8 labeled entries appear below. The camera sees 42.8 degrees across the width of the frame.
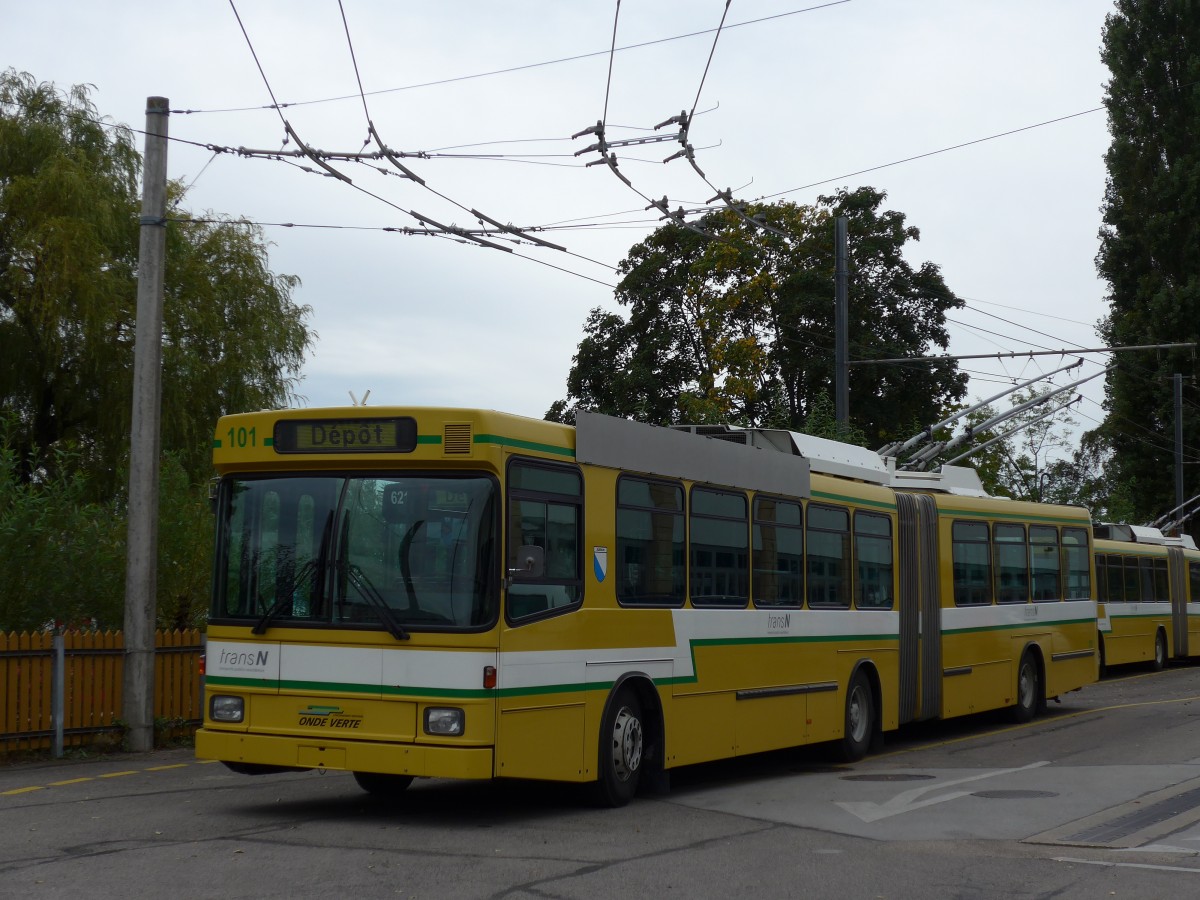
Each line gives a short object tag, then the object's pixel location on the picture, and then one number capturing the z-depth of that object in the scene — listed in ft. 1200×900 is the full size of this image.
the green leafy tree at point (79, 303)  88.53
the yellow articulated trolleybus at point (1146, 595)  101.81
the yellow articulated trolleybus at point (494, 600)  33.06
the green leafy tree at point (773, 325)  143.13
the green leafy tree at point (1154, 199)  147.54
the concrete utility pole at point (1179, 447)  147.23
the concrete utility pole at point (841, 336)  75.92
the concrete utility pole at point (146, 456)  50.26
